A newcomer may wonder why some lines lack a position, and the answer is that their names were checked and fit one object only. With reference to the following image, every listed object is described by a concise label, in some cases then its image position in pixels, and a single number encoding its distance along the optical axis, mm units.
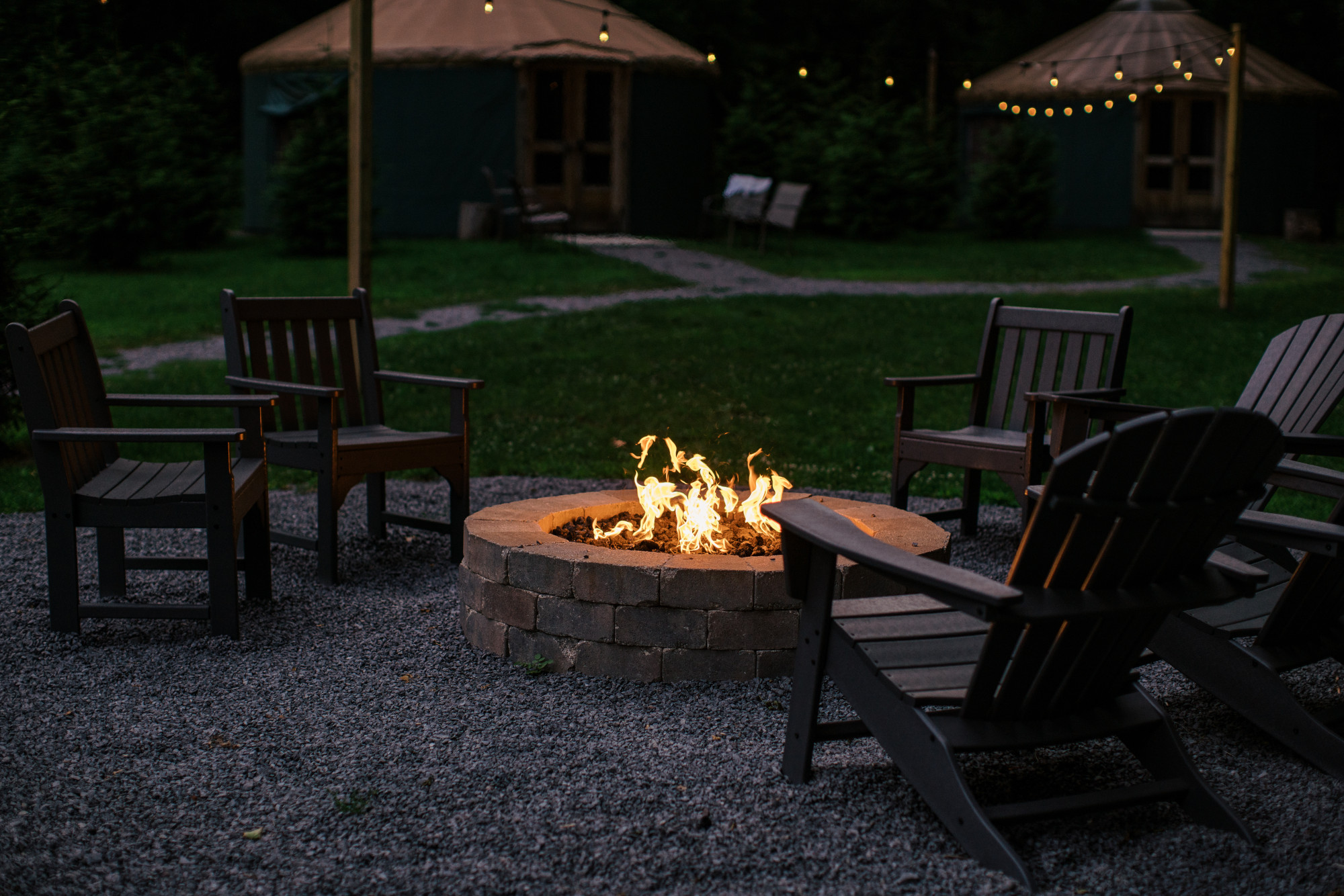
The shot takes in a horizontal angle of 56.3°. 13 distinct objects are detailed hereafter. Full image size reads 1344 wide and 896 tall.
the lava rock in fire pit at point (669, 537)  3924
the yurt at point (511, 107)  17141
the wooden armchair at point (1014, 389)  5000
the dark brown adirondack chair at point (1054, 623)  2361
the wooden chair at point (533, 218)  15758
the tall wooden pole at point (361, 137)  6746
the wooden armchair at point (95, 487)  3846
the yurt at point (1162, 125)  20344
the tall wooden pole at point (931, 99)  22547
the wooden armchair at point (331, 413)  4691
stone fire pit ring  3570
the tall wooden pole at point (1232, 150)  11211
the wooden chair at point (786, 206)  16547
